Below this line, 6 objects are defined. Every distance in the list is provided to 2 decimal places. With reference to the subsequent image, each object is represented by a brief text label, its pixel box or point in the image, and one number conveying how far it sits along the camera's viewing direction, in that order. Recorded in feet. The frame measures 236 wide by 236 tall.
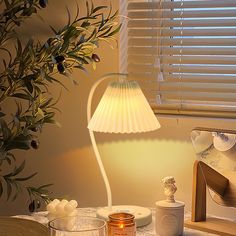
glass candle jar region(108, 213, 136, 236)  5.74
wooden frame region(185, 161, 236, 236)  6.54
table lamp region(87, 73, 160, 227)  6.46
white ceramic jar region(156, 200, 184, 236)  6.24
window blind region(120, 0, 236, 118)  7.10
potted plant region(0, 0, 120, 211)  7.09
